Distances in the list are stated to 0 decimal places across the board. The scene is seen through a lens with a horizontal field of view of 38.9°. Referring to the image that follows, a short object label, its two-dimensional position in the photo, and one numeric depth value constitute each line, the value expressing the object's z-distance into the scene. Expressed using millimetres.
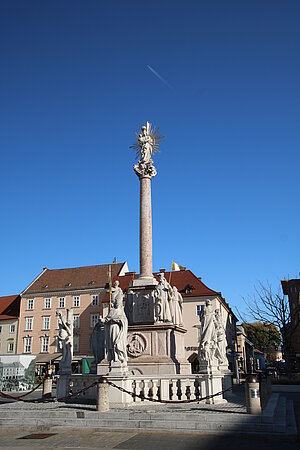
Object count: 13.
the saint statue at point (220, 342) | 16562
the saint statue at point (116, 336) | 13991
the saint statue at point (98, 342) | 17766
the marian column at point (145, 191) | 19453
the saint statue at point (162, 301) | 17266
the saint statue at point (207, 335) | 14625
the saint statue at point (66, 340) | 16547
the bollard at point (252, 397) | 10977
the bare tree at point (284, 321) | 34312
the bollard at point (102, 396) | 11898
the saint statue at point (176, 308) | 18031
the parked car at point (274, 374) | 34669
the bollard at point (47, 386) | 18045
